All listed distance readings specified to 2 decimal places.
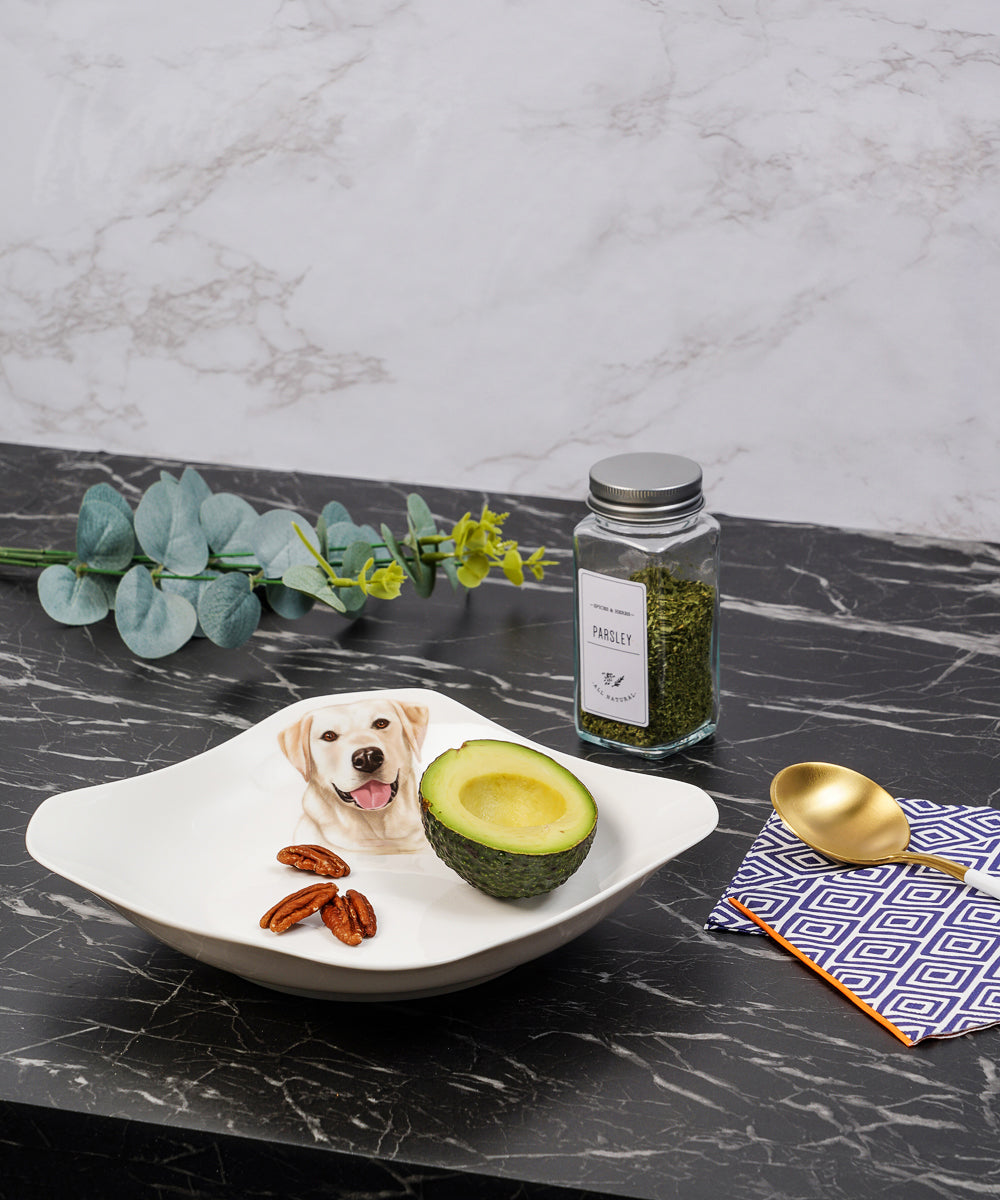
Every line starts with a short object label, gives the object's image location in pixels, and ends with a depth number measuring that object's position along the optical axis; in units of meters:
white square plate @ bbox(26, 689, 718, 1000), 0.90
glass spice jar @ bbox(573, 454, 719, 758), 1.02
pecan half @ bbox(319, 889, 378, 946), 0.93
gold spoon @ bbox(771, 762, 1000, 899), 0.98
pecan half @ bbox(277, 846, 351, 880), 0.97
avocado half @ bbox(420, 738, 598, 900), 0.92
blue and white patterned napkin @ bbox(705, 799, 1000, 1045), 0.92
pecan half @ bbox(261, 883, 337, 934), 0.93
